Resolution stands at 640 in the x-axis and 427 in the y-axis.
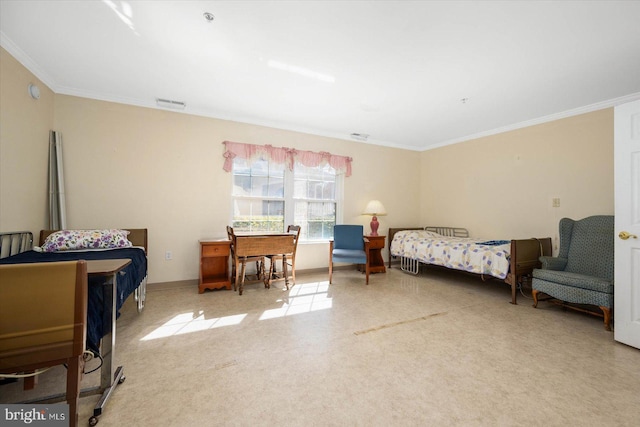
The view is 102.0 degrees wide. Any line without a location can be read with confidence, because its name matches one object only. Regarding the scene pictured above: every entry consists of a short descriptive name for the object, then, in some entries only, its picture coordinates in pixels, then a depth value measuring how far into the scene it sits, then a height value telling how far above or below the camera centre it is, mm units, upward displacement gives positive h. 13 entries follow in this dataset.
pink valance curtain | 3775 +963
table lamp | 4617 +114
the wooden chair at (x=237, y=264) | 3325 -665
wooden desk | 3258 -397
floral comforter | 3254 -469
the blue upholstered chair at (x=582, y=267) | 2449 -514
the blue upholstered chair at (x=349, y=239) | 4242 -363
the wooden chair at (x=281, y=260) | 3596 -728
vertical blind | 2859 +270
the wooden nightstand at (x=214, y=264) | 3307 -680
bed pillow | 2479 -286
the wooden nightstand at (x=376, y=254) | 4391 -676
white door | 2059 -4
